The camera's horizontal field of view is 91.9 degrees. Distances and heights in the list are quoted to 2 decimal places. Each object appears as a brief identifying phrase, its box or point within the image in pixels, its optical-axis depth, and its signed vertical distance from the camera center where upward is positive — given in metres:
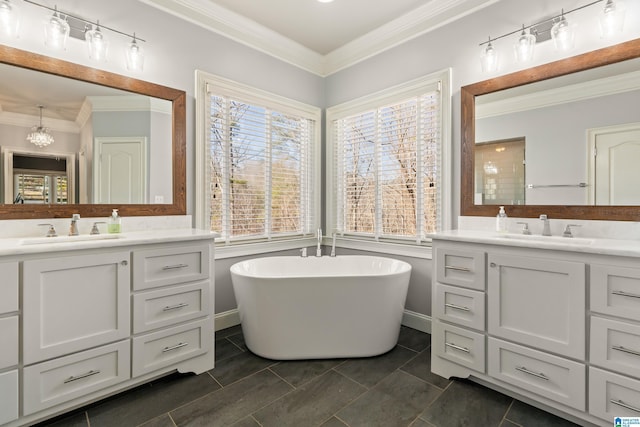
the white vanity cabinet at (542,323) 1.39 -0.57
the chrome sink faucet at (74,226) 1.95 -0.10
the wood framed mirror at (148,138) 1.85 +0.61
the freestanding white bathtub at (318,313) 2.12 -0.71
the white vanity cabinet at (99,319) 1.43 -0.58
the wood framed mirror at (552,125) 1.77 +0.60
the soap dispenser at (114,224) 2.07 -0.09
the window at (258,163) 2.70 +0.47
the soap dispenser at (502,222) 2.16 -0.07
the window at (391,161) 2.63 +0.48
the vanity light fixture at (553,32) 1.77 +1.14
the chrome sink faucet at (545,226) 2.00 -0.09
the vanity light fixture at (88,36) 1.90 +1.13
